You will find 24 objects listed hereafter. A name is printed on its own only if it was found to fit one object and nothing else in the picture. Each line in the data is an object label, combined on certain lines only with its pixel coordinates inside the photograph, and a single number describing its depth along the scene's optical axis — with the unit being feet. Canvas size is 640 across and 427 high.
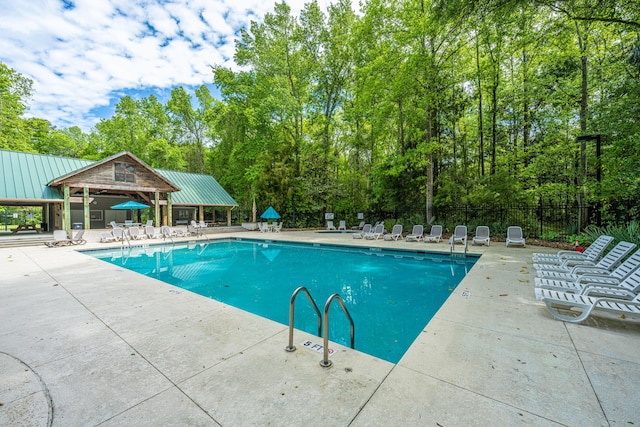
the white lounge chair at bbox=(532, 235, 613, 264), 19.30
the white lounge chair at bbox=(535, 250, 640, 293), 12.79
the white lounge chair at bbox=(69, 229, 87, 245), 44.40
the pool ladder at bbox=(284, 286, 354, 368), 8.30
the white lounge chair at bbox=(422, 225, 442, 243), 42.14
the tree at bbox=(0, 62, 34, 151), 73.67
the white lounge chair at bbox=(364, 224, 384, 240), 47.88
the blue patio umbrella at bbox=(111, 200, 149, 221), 54.54
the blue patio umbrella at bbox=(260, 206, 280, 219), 67.00
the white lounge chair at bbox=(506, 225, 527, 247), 34.37
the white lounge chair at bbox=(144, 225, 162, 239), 52.54
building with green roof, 50.93
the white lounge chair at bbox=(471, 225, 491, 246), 37.72
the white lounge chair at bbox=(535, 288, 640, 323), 10.82
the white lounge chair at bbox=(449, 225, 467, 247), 39.67
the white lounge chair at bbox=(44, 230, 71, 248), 42.70
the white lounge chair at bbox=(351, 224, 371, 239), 49.47
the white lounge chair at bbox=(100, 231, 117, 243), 48.16
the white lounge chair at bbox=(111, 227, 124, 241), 46.62
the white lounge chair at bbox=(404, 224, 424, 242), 43.75
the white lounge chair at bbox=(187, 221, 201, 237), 57.50
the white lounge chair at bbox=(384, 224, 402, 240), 46.40
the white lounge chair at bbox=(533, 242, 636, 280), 16.07
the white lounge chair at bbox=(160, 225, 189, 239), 53.06
